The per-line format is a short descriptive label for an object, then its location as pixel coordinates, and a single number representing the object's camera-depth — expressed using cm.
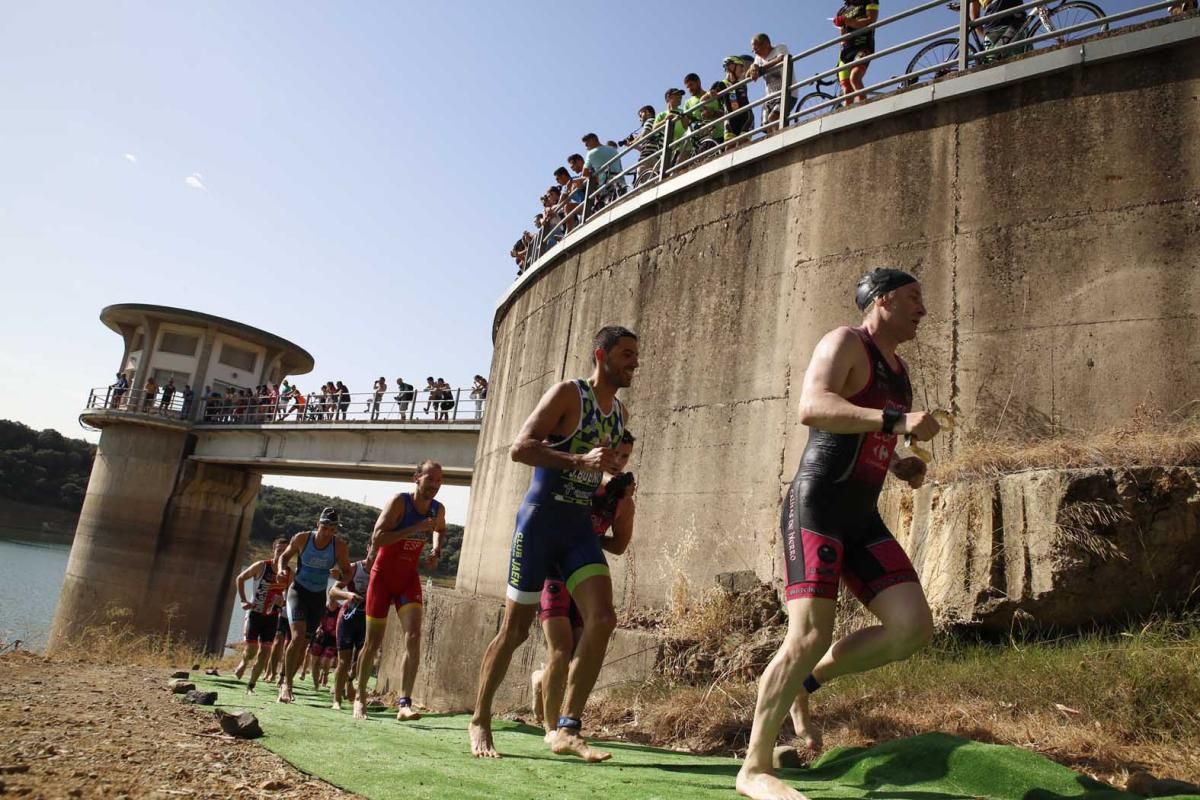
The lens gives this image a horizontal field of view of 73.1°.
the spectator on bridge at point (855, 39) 914
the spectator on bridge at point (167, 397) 3384
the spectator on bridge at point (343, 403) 2715
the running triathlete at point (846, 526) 301
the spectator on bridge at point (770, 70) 977
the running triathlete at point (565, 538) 407
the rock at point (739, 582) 700
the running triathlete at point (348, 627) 736
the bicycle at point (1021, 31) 815
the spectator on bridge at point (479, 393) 2231
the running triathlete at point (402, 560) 663
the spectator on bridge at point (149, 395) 3446
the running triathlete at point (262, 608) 1066
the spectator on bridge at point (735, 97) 1055
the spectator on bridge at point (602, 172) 1251
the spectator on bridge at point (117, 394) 3388
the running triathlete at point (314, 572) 851
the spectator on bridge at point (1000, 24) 834
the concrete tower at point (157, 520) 3097
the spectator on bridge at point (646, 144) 1148
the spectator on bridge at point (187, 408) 3416
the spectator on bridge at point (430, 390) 2395
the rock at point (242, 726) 386
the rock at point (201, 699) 555
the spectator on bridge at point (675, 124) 1109
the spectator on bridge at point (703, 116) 1092
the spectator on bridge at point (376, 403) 2590
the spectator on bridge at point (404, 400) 2505
